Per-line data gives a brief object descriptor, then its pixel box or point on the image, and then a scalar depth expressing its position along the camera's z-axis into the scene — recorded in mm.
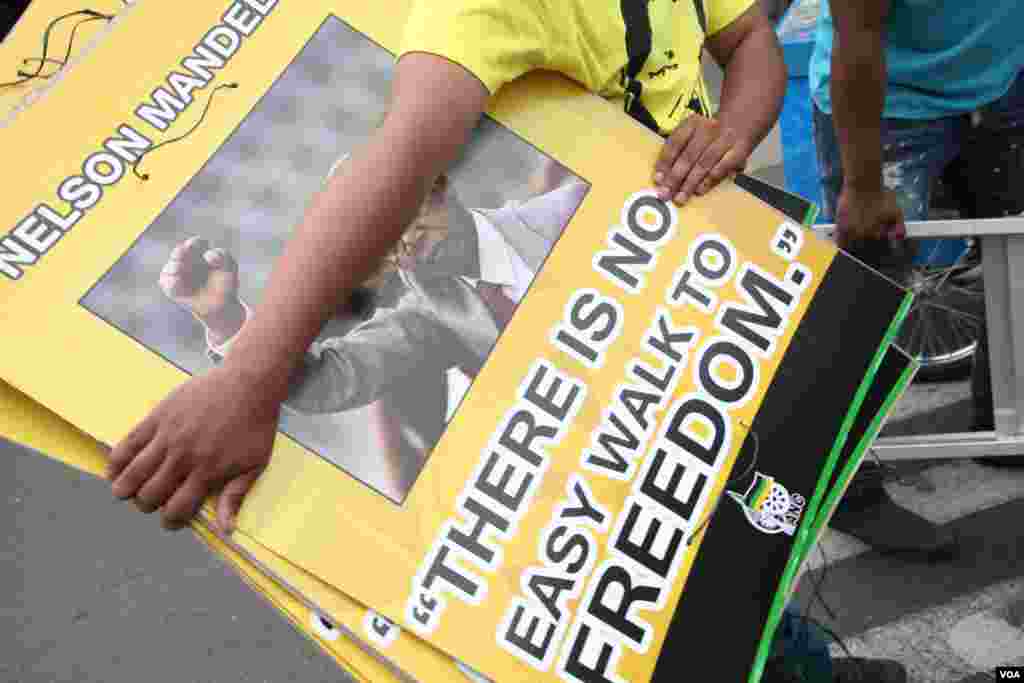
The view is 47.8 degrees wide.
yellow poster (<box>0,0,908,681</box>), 1171
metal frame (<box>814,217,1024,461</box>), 2428
